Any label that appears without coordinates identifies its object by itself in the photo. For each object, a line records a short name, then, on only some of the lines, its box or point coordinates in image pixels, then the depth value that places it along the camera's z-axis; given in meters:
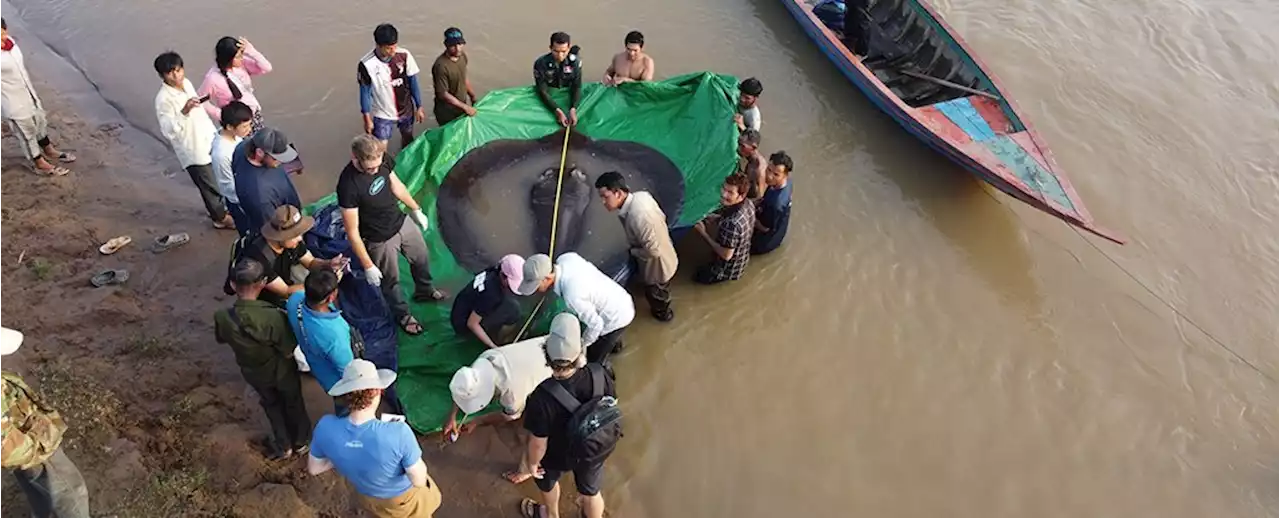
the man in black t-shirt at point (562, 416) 4.06
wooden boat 7.13
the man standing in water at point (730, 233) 6.05
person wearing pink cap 4.95
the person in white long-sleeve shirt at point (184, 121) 5.91
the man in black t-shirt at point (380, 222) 5.05
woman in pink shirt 6.05
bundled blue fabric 5.55
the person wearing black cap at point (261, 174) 5.07
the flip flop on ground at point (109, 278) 6.20
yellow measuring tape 5.54
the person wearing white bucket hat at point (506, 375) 4.44
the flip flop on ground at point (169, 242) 6.62
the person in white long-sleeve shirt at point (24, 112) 6.41
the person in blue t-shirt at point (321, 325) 4.19
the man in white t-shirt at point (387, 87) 6.67
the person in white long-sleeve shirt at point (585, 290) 4.89
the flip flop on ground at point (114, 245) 6.55
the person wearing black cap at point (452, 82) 6.94
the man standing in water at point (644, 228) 5.50
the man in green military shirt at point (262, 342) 4.29
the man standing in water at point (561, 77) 7.34
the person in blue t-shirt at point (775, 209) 6.13
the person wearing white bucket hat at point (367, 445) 3.69
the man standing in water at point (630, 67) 7.74
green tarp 6.39
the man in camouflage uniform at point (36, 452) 3.80
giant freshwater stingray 6.51
